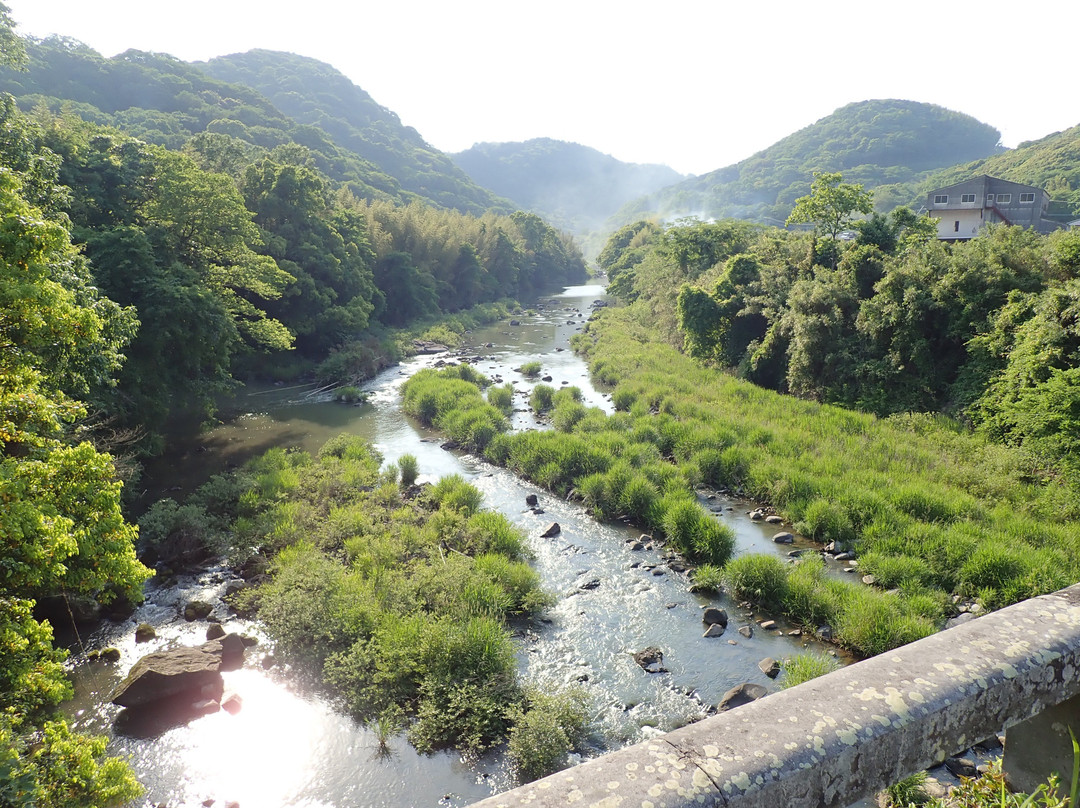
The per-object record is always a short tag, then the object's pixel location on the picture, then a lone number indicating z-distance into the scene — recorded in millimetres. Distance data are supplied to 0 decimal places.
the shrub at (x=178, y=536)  14688
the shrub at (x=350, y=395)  30656
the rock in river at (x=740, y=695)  9617
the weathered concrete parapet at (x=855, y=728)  1859
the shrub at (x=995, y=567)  11852
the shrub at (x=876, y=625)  10570
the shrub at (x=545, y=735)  8664
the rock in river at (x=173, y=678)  9844
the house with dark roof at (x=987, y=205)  50312
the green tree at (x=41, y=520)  5516
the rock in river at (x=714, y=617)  12047
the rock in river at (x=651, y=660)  10798
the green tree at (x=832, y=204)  28219
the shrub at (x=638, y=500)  16750
